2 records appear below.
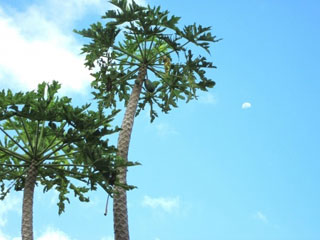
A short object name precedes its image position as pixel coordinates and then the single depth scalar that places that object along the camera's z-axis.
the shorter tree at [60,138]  12.84
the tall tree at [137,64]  15.45
